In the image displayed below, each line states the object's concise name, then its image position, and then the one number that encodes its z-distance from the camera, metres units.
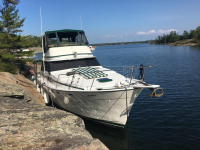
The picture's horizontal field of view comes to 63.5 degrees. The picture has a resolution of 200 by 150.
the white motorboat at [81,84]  7.49
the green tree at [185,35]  121.19
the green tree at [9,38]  19.40
